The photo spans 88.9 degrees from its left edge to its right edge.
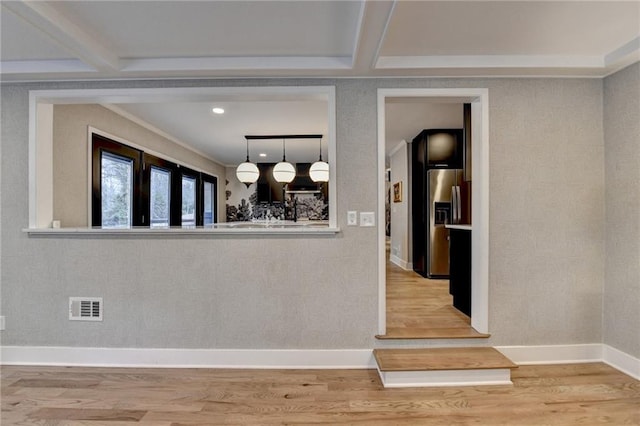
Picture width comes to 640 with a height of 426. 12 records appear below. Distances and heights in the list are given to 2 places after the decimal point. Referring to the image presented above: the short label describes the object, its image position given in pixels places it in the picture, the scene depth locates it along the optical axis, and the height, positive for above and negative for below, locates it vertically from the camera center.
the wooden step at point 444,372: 2.34 -1.14
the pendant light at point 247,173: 4.90 +0.63
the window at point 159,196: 4.95 +0.29
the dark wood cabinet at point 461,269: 3.26 -0.58
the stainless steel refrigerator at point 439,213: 5.23 +0.02
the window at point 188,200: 6.21 +0.27
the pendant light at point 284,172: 4.92 +0.64
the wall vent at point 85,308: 2.67 -0.77
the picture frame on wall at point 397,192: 6.43 +0.45
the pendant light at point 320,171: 4.99 +0.67
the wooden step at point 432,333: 2.63 -0.98
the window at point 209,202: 7.17 +0.29
